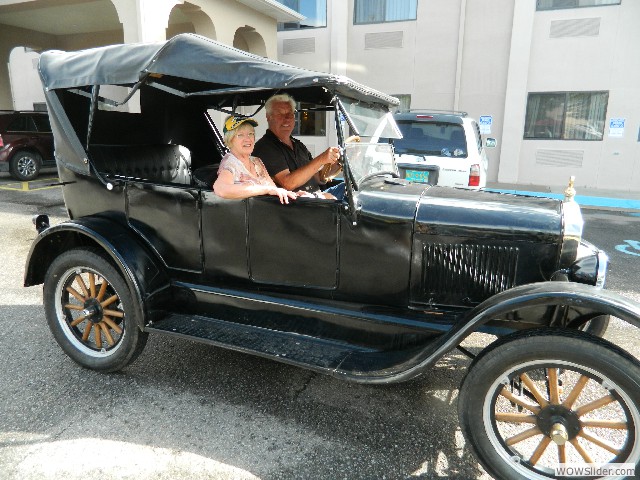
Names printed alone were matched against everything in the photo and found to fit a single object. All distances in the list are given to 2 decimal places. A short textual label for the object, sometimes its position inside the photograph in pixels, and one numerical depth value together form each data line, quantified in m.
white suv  6.70
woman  2.56
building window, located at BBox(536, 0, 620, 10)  11.41
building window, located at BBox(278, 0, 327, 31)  14.24
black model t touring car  1.95
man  2.94
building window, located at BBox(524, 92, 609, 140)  11.77
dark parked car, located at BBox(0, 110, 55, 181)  10.81
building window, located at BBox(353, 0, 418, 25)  13.31
